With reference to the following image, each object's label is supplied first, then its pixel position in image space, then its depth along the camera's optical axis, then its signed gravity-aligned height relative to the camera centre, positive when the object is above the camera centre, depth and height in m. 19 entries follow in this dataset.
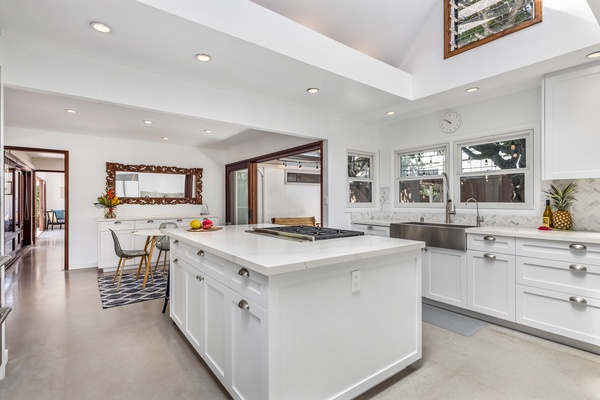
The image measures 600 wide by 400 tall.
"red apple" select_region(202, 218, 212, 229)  2.96 -0.26
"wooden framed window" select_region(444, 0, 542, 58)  2.50 +1.59
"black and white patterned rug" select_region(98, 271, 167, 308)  3.56 -1.21
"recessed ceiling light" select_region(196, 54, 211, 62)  2.33 +1.10
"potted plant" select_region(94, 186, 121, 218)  5.23 -0.08
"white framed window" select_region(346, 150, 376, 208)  4.34 +0.27
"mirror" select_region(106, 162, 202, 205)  5.65 +0.28
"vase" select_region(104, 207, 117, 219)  5.32 -0.27
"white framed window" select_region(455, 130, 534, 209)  3.21 +0.31
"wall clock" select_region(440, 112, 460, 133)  3.71 +0.93
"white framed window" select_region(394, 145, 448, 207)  4.00 +0.29
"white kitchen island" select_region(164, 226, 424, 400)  1.40 -0.64
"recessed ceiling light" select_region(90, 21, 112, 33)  1.91 +1.11
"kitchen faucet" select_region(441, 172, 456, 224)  3.70 -0.09
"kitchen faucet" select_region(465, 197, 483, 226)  3.37 -0.16
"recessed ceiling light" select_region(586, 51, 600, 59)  2.31 +1.10
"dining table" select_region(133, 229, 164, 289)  3.72 -0.56
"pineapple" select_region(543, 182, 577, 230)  2.78 -0.06
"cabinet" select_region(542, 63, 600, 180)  2.49 +0.62
